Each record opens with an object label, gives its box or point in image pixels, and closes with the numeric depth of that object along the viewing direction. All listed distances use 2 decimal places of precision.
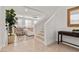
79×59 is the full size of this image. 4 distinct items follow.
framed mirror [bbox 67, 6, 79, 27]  1.56
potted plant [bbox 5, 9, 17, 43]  1.47
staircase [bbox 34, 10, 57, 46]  1.91
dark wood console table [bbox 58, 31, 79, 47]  1.56
